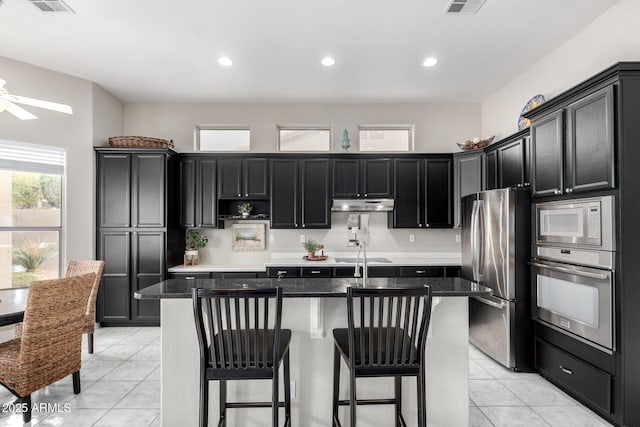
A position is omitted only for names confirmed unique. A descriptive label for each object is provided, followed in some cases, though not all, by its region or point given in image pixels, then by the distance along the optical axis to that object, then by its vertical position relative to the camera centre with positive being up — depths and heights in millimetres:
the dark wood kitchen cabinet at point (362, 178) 4809 +613
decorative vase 4875 +1147
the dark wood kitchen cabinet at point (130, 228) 4453 -91
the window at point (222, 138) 5164 +1282
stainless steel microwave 2355 -17
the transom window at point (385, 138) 5148 +1277
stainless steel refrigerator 3234 -550
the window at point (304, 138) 5164 +1275
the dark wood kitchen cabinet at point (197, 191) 4801 +430
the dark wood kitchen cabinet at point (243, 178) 4805 +614
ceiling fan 2540 +938
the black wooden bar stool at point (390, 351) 1740 -697
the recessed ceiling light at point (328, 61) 3697 +1787
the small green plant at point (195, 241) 4938 -291
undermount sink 4645 -560
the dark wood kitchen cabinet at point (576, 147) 2371 +587
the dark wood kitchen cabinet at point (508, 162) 3461 +659
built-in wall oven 2359 -376
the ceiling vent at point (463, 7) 2744 +1786
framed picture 5066 -240
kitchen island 2223 -994
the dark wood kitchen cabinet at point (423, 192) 4793 +413
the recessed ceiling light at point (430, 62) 3732 +1795
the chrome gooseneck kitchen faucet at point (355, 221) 4871 -1
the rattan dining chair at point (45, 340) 2314 -867
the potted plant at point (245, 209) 4871 +175
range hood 4742 +228
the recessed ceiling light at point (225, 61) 3695 +1788
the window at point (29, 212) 3801 +113
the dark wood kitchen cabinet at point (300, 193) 4801 +400
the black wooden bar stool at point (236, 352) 1713 -698
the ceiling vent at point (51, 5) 2783 +1816
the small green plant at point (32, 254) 3904 -387
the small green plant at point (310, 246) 4766 -360
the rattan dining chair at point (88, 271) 3518 -585
